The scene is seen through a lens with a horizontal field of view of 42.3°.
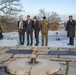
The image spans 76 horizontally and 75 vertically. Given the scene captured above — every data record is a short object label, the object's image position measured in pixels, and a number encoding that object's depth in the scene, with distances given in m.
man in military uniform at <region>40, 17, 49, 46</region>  4.34
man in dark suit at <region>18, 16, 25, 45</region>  4.38
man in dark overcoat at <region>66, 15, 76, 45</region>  4.38
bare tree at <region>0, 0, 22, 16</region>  14.12
